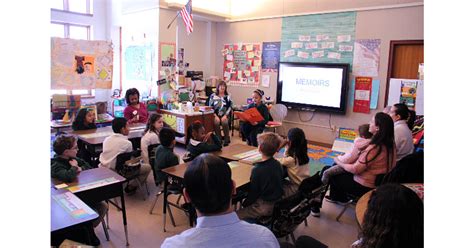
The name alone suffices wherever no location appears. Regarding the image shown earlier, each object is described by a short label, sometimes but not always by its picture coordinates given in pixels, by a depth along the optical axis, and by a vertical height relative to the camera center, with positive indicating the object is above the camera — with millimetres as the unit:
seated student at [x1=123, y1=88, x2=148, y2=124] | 5406 -362
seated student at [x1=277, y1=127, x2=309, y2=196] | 3318 -644
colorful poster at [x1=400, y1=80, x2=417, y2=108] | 5867 +31
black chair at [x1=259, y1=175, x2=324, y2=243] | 2494 -876
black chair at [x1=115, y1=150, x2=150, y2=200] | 3771 -866
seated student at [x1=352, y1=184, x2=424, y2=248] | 1476 -541
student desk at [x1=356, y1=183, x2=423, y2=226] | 2179 -761
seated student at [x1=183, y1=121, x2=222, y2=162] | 3742 -605
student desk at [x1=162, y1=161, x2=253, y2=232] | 2994 -760
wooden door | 5875 +617
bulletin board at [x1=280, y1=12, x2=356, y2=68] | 6555 +1063
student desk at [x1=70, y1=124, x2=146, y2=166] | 4113 -645
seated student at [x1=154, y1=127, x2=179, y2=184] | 3527 -687
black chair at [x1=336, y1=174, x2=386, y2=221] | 3346 -1069
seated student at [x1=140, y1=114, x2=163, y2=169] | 4176 -585
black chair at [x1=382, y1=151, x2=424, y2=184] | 3035 -671
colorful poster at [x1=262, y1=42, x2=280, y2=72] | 7560 +750
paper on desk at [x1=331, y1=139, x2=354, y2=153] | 5754 -912
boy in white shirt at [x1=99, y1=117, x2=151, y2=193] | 3787 -672
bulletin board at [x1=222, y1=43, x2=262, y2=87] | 7949 +610
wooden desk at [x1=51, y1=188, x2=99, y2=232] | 2038 -804
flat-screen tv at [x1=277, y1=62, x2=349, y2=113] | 6688 +121
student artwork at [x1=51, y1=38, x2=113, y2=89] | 5910 +359
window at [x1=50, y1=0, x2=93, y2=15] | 8102 +1858
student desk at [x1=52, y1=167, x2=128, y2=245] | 2660 -788
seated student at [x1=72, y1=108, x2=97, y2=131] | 4750 -492
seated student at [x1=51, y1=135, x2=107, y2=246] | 2787 -669
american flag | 6067 +1270
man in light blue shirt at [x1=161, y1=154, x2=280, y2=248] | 1268 -480
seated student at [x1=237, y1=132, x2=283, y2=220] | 2766 -760
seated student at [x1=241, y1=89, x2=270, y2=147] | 6012 -608
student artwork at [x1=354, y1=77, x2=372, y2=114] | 6426 -13
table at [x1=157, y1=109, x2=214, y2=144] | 6373 -586
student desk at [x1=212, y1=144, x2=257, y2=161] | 3660 -694
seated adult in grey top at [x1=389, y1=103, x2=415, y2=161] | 3713 -471
